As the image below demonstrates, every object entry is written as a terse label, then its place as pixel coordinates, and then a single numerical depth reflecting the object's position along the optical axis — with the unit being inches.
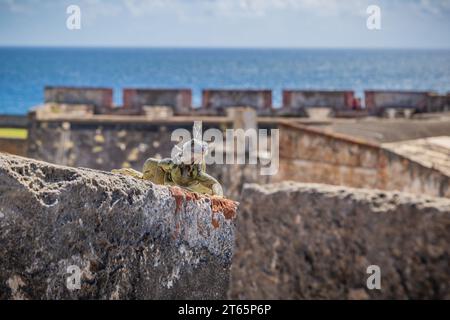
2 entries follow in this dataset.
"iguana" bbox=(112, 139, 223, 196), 154.0
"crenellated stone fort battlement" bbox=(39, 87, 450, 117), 834.2
